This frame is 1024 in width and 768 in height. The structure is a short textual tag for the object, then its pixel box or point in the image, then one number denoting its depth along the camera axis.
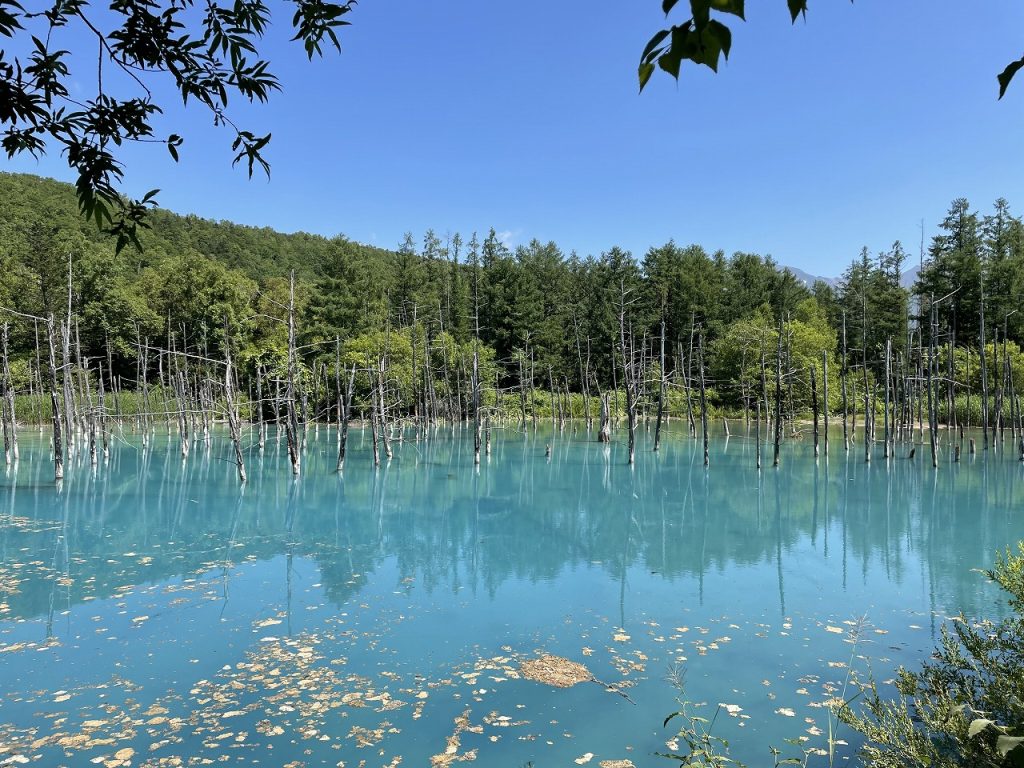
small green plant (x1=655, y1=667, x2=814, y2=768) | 5.07
